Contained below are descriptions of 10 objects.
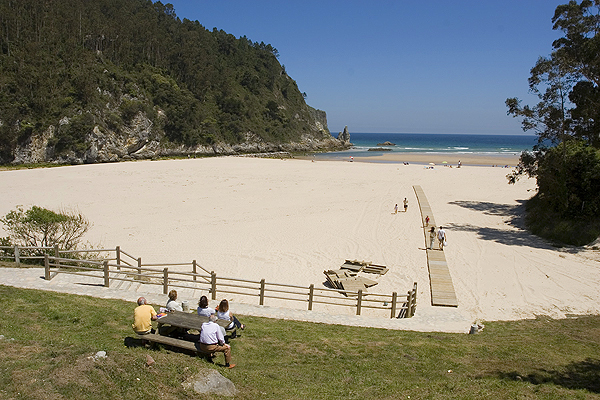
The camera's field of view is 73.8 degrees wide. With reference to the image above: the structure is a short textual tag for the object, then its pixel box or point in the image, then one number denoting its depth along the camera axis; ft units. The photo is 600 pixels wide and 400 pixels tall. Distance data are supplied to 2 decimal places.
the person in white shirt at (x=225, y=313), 26.03
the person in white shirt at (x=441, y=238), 59.21
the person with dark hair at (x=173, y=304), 26.89
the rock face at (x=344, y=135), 421.34
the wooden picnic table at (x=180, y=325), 22.11
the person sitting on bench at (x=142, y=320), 22.68
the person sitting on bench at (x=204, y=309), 25.52
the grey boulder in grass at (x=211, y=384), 18.20
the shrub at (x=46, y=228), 46.47
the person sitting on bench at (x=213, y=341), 21.52
